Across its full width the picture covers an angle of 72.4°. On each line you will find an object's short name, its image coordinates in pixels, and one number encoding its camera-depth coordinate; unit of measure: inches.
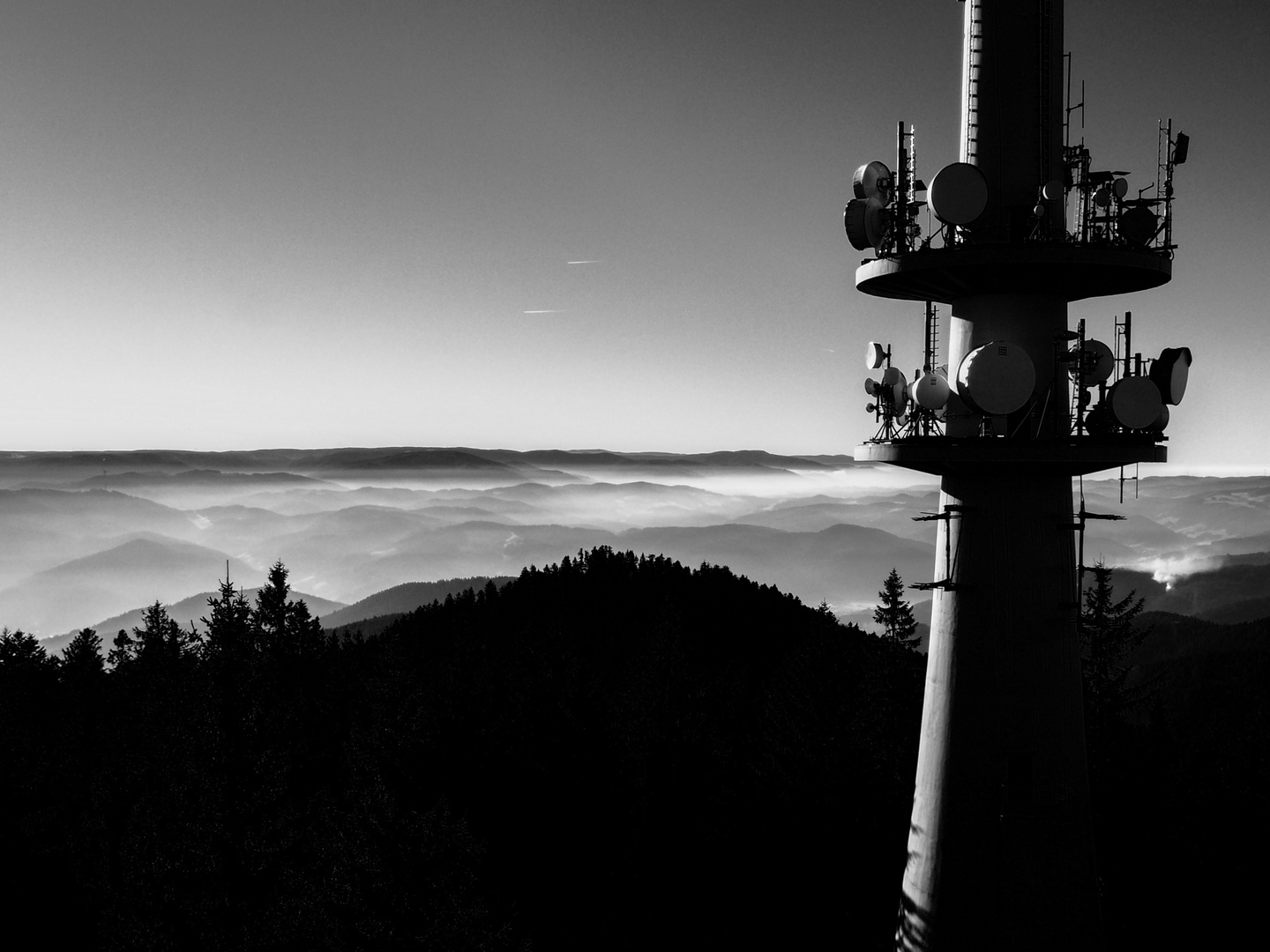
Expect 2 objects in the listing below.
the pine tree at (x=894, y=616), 2362.2
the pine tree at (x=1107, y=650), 1755.7
